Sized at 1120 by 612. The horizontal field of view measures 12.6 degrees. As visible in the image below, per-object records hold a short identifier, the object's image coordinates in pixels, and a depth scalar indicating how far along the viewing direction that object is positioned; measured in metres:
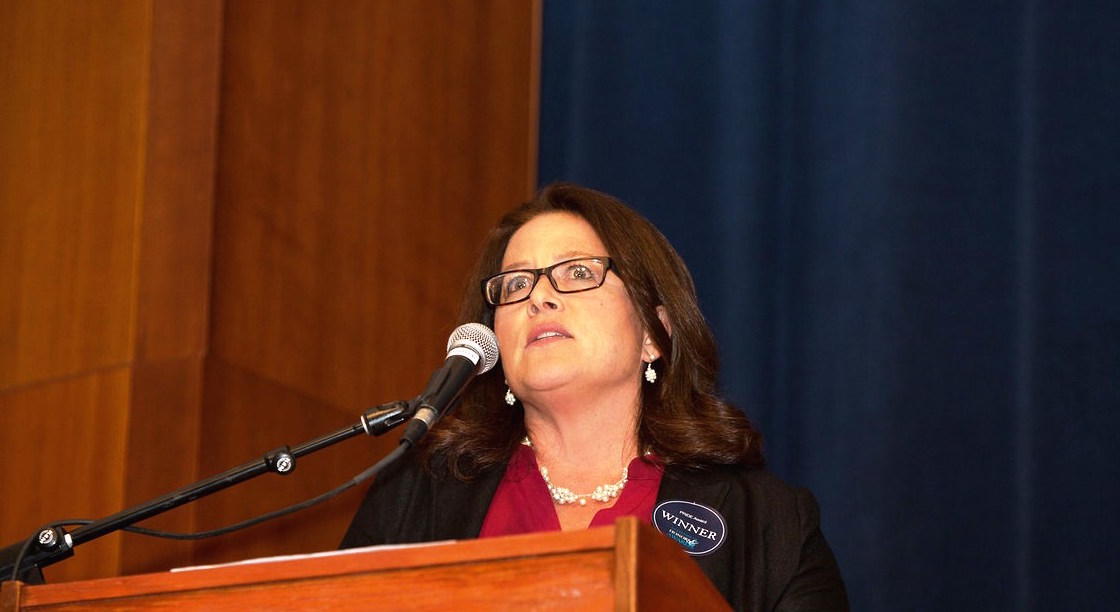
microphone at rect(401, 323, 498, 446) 4.45
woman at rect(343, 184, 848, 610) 4.73
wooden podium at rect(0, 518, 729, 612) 4.06
